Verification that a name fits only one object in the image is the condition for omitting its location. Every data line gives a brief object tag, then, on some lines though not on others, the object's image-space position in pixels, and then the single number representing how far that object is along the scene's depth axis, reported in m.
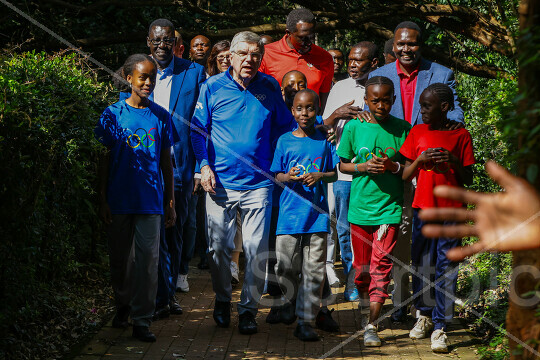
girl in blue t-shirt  6.37
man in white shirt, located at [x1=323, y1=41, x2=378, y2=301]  8.07
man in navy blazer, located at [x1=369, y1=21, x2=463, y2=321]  7.21
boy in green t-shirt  6.53
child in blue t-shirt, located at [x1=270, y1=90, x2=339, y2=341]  6.55
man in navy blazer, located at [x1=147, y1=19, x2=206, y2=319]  7.61
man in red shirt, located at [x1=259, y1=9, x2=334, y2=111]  8.34
